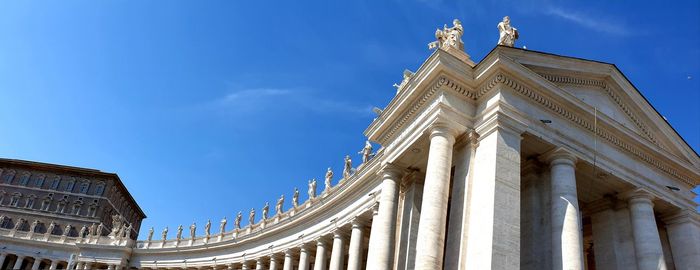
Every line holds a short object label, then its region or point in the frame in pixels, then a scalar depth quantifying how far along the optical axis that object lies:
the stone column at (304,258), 45.81
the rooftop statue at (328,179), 49.14
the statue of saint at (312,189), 52.19
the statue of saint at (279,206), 58.52
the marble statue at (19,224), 86.25
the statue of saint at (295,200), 55.06
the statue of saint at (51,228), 85.85
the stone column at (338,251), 38.75
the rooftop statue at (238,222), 67.57
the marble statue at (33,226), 85.72
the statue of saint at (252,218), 64.90
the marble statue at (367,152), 43.78
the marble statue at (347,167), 47.41
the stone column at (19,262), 81.88
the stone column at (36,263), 82.00
